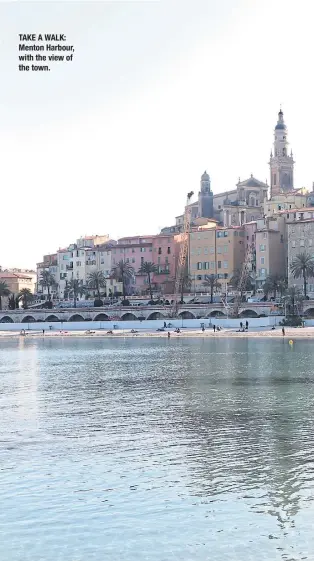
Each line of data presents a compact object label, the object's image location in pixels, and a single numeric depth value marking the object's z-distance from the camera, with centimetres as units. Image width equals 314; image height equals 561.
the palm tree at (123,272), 14362
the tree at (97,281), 14482
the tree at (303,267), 11404
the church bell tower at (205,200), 16738
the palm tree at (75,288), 14591
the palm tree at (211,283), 12588
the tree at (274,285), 11856
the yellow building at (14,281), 16125
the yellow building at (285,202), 14462
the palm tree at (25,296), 15212
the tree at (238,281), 12875
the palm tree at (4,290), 14671
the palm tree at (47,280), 16175
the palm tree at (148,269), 14000
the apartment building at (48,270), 16509
